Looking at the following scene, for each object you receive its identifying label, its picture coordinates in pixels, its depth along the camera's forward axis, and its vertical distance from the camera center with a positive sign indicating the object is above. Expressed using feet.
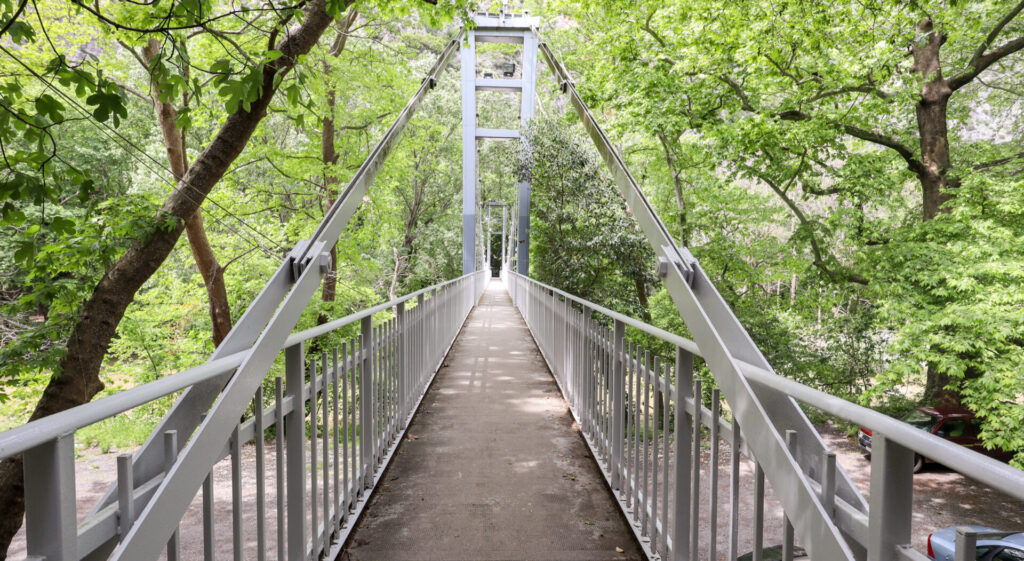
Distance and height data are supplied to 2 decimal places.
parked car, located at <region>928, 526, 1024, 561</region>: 12.34 -7.00
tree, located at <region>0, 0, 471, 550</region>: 9.39 +0.79
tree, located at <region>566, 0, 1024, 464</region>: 27.17 +7.61
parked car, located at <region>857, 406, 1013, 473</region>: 30.99 -9.21
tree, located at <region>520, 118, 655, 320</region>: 41.45 +1.80
